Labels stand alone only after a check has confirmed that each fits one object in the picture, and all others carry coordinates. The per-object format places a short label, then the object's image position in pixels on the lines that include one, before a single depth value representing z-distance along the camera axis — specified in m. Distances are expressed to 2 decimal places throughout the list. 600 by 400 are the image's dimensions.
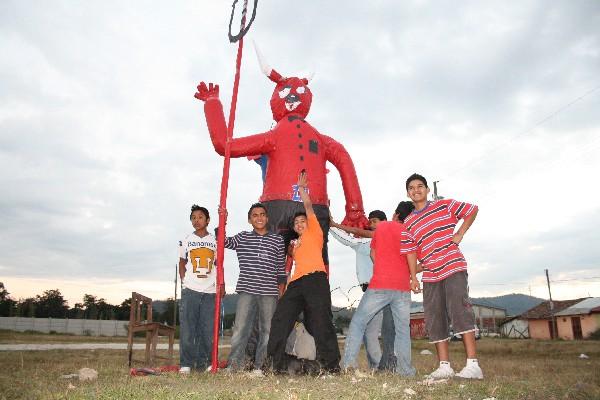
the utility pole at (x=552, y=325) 31.23
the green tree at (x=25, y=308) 37.03
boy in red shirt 4.18
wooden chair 5.82
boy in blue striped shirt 4.29
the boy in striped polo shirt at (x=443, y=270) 3.73
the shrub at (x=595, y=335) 27.06
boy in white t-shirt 4.79
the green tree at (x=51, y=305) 43.25
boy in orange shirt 3.92
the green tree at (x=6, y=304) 37.60
